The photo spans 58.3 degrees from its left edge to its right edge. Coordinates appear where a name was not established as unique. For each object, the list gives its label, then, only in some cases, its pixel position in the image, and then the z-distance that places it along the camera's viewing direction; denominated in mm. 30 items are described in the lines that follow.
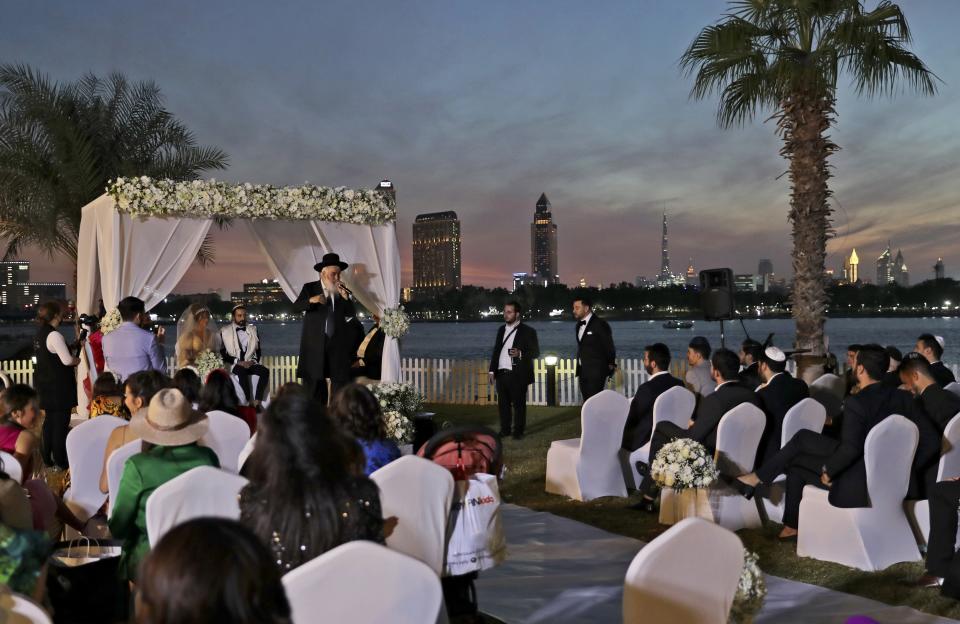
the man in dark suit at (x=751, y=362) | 8180
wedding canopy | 9547
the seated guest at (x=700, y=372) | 8594
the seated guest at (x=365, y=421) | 4188
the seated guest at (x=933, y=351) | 8156
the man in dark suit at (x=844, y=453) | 5543
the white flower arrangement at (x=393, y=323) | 10586
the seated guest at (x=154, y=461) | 3906
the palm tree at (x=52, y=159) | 16281
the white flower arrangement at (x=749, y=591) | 3143
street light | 15945
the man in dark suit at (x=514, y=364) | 11195
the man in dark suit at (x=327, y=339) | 9008
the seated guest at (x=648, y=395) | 7691
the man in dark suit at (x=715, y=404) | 6684
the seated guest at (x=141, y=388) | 5555
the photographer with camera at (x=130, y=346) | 8344
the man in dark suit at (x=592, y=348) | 10664
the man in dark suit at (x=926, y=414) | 5742
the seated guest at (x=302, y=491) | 2830
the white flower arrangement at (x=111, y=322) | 9250
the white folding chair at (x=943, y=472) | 5496
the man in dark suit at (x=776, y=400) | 6816
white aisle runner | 4738
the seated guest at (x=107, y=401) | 6789
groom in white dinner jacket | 10977
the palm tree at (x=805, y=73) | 11391
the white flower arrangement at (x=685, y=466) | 5859
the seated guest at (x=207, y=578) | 1454
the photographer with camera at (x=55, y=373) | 8711
